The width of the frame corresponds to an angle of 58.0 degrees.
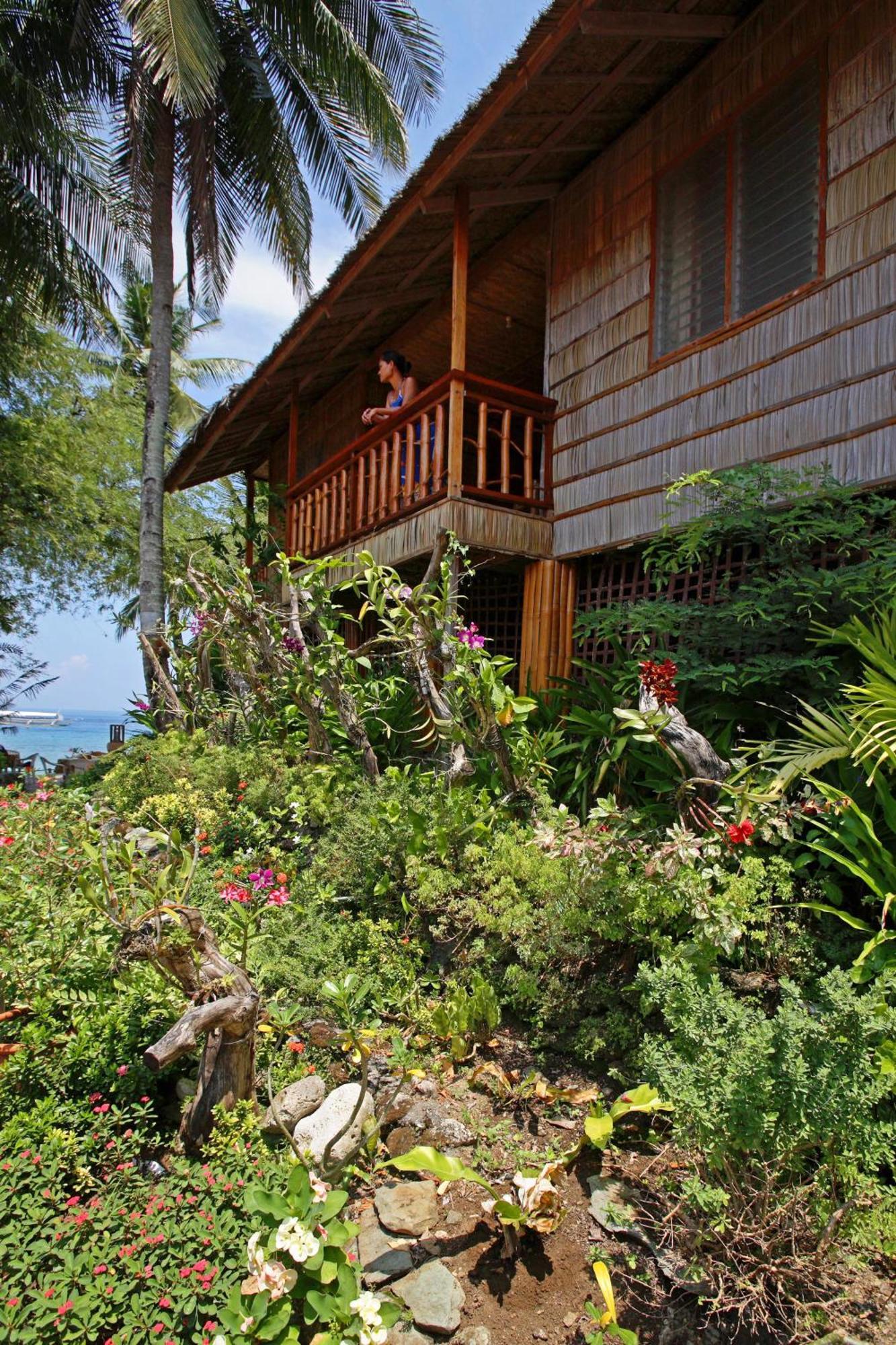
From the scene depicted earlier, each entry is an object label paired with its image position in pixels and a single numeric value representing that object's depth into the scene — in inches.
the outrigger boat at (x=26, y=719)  610.3
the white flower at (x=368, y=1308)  76.0
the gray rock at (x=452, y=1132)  109.5
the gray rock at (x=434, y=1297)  85.0
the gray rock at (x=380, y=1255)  92.0
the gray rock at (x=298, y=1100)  113.1
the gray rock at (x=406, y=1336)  83.5
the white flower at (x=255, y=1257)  78.4
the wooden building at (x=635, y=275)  178.5
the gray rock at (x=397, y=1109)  114.5
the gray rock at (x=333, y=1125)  109.0
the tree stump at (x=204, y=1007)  103.5
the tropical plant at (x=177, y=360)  879.1
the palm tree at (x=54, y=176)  395.5
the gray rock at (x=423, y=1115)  112.0
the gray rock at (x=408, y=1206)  97.4
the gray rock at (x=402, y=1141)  109.2
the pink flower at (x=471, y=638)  176.9
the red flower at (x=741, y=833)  114.3
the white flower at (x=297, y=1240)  78.2
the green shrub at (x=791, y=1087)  79.4
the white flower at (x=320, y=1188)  86.6
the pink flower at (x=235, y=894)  133.8
